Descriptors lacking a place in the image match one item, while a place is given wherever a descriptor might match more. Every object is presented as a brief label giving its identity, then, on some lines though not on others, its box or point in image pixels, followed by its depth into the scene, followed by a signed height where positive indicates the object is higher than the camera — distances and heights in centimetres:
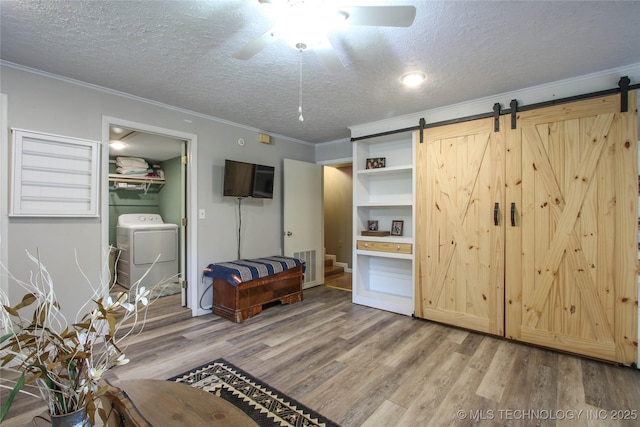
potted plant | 84 -42
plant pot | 86 -61
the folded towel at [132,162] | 486 +85
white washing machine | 434 -55
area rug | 171 -119
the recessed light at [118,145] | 424 +100
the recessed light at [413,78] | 243 +115
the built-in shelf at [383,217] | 372 -4
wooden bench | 324 -95
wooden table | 104 -74
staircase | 578 -109
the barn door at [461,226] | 286 -12
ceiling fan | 136 +95
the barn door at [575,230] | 231 -13
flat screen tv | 356 +43
